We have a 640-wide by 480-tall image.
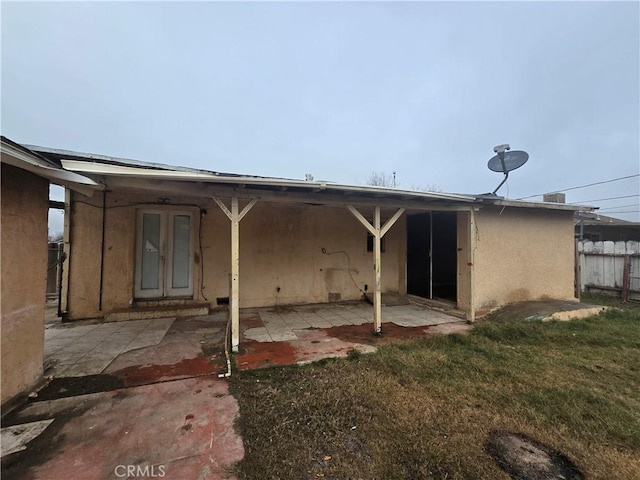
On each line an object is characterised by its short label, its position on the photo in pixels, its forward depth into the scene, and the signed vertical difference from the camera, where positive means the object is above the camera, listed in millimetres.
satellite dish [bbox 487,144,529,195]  5414 +1826
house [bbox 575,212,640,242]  11758 +747
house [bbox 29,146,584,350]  4223 -48
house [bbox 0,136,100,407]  2252 -207
